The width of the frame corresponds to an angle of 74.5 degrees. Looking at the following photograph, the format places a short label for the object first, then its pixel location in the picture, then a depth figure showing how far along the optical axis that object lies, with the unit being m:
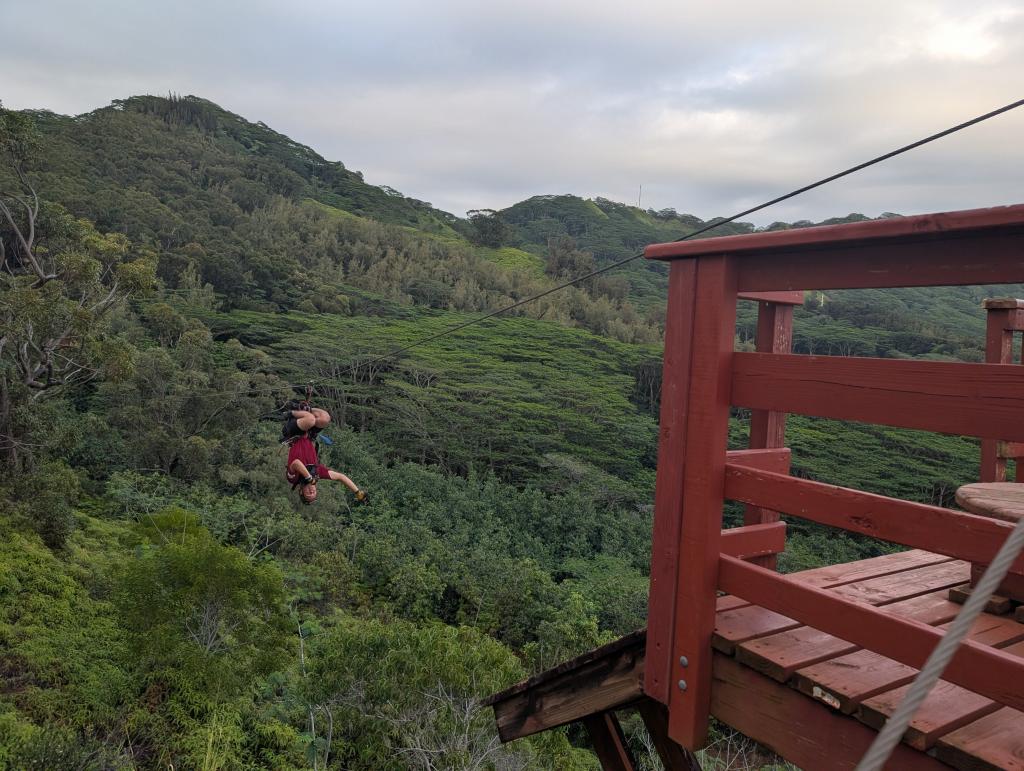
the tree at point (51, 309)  8.59
